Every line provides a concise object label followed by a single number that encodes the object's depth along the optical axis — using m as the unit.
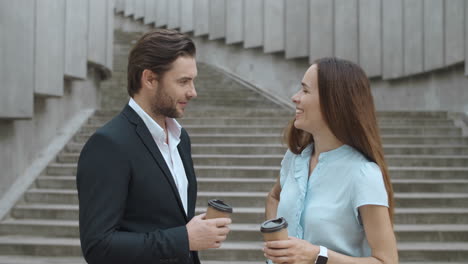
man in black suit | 1.38
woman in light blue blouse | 1.45
